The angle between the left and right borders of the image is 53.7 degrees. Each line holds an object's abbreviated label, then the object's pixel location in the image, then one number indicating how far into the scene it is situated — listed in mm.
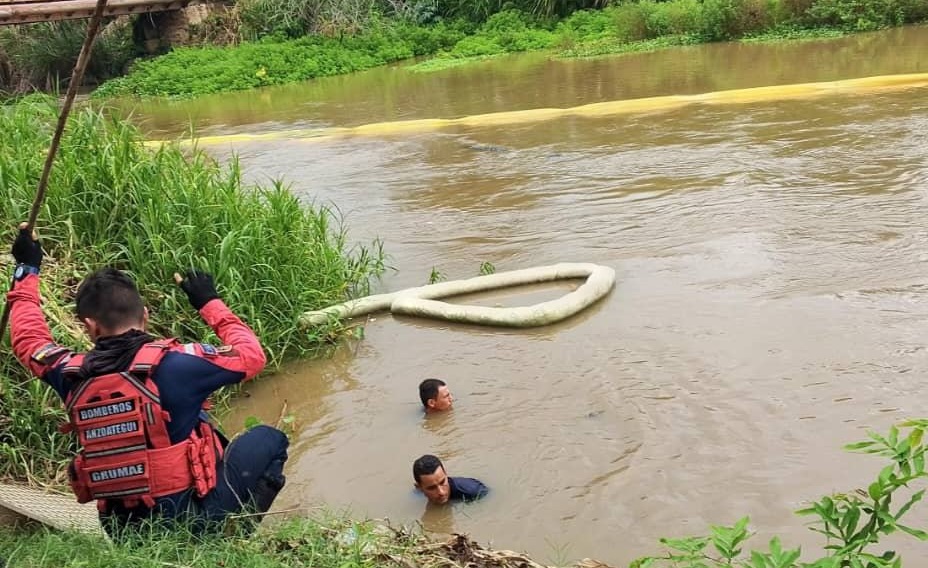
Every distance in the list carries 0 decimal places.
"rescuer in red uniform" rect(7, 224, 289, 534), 2645
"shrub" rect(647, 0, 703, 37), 18891
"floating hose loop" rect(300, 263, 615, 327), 5762
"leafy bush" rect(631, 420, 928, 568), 1967
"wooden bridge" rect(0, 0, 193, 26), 17031
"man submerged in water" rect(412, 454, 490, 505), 3875
